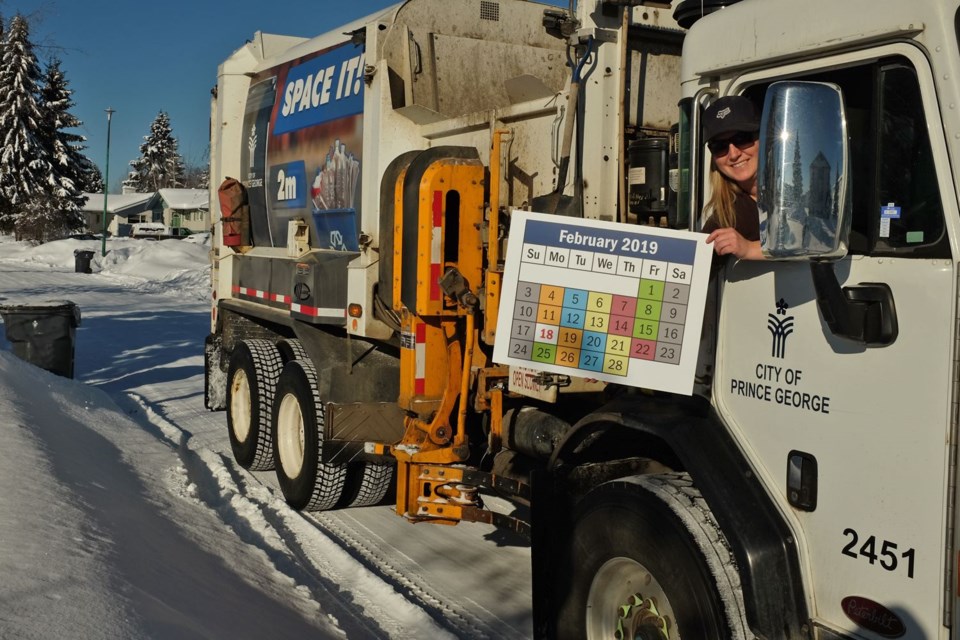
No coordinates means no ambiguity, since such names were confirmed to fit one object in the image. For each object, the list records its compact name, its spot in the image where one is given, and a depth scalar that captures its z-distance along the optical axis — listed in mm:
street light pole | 41297
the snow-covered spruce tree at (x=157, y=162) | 104625
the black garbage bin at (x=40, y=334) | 12062
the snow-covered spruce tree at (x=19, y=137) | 53156
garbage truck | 2654
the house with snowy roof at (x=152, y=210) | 82375
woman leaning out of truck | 3127
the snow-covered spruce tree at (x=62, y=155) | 54844
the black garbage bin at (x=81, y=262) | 35500
